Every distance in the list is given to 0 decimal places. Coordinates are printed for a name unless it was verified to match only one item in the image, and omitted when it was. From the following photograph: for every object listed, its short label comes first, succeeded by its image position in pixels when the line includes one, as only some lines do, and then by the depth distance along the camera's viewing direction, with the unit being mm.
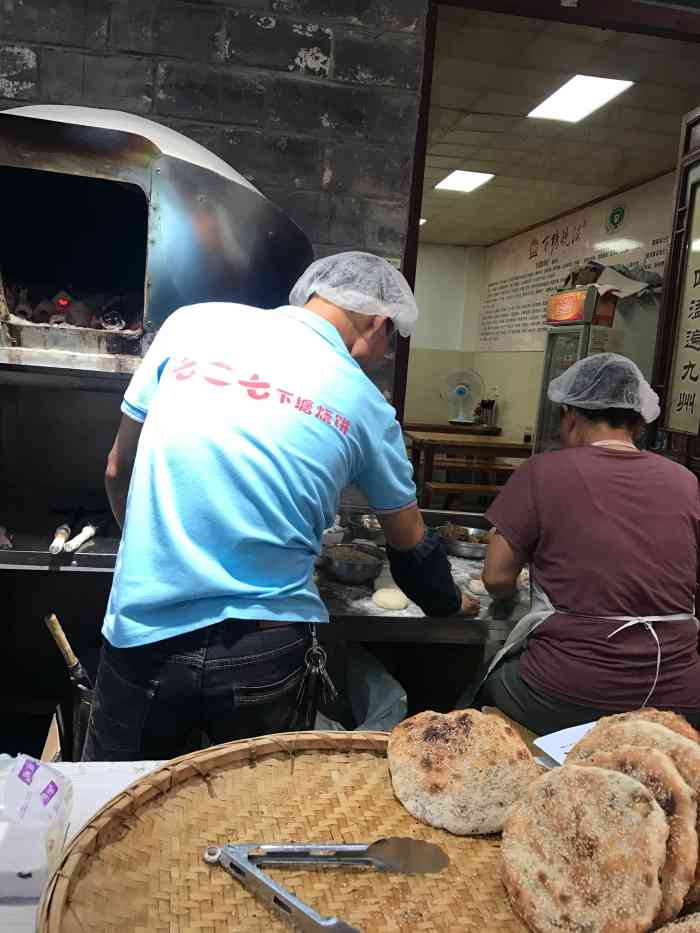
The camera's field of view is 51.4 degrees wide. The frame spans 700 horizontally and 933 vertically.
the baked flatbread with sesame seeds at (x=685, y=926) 673
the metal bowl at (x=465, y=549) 2734
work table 2133
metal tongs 808
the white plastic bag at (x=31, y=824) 845
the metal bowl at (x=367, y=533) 2779
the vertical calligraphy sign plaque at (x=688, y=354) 3488
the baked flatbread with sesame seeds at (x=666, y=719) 929
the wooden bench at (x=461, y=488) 7621
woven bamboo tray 761
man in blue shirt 1424
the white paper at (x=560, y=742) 1098
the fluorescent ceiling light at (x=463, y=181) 7621
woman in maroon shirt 1956
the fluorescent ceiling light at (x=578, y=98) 4875
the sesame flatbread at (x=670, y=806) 722
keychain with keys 1577
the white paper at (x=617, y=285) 5944
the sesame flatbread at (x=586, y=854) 711
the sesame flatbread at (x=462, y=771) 917
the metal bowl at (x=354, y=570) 2335
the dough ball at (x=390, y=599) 2176
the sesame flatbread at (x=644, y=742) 825
